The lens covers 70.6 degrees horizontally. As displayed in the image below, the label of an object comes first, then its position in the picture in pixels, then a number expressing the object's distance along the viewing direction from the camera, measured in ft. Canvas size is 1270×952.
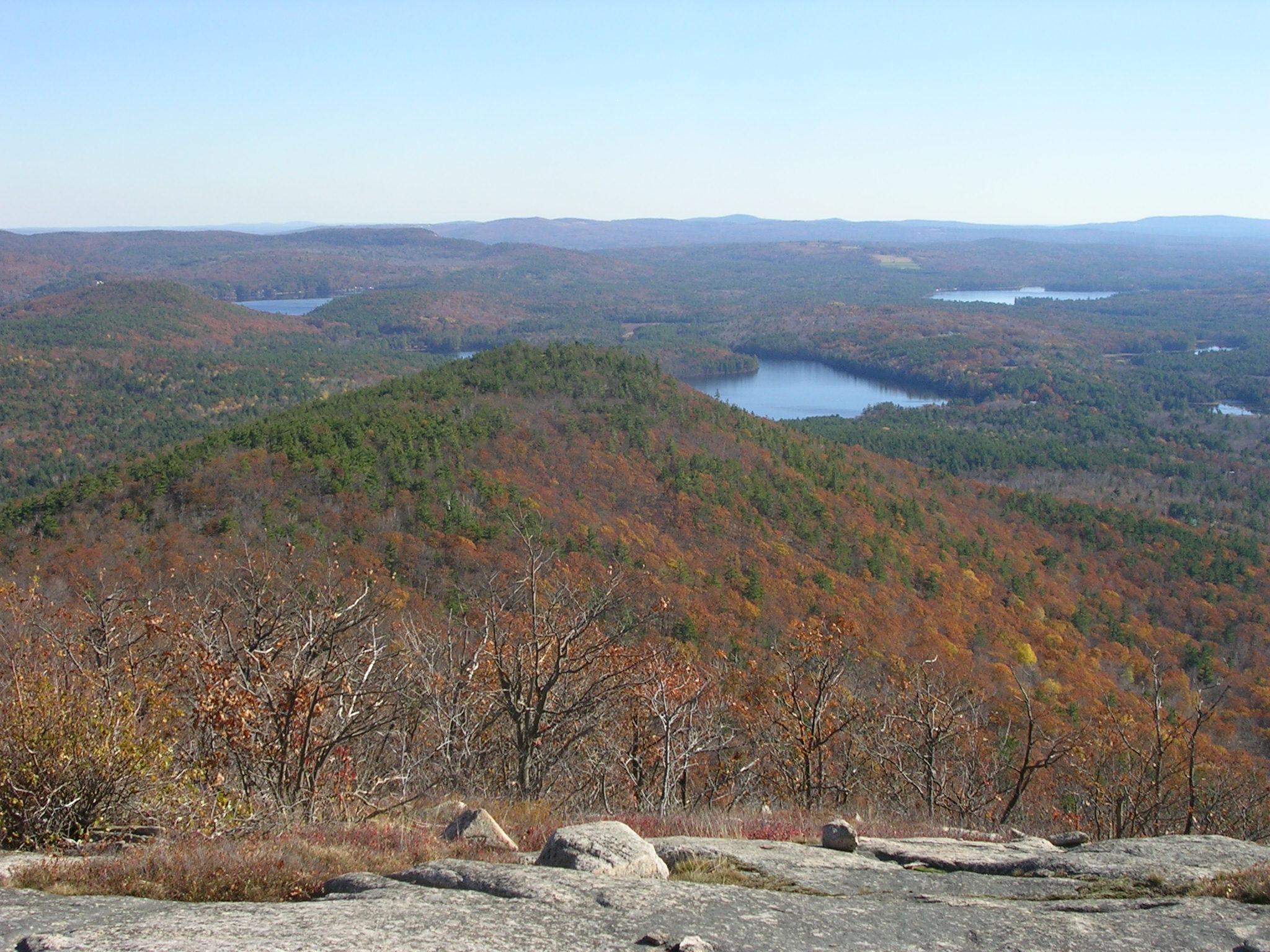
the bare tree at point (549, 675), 41.65
